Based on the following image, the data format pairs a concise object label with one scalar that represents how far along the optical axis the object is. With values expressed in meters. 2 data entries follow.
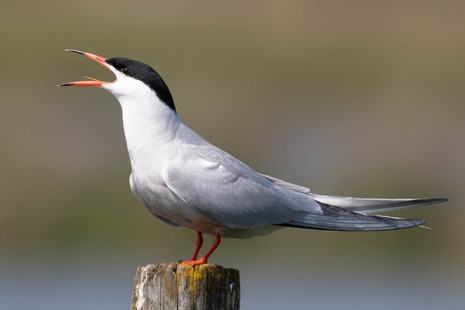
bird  11.28
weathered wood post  9.64
